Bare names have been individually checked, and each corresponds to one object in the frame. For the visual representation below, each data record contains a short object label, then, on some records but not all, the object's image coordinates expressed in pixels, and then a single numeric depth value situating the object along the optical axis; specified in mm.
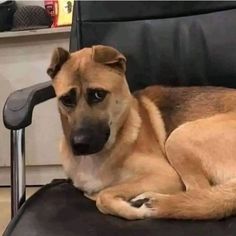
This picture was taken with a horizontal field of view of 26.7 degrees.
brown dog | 1243
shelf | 2391
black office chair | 1644
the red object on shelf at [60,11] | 2443
